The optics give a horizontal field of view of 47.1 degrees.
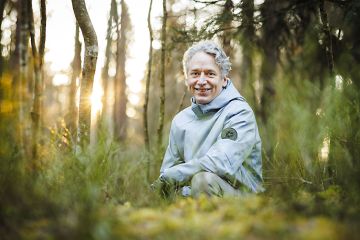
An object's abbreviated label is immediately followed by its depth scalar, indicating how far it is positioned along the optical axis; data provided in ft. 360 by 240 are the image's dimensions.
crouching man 9.70
